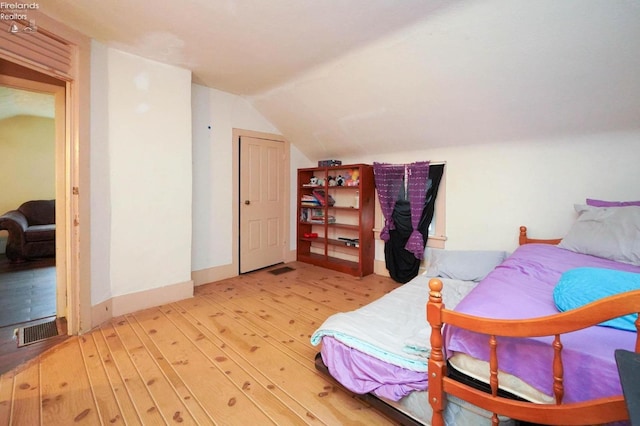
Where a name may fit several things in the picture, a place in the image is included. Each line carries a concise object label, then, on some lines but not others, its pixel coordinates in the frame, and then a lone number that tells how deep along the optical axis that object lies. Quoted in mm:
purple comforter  901
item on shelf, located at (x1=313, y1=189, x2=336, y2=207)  4307
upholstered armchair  4125
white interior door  3883
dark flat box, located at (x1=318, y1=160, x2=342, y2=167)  4168
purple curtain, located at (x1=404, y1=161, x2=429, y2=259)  3346
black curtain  3359
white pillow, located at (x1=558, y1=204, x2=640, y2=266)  1812
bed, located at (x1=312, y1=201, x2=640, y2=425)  888
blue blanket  1050
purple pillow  2135
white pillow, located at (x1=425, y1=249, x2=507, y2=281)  2607
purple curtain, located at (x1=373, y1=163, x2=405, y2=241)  3625
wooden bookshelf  3812
